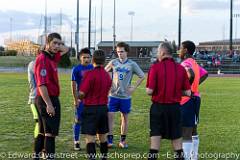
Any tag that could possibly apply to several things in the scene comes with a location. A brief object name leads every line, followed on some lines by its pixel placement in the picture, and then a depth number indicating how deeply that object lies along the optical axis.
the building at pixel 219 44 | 114.69
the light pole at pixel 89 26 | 66.31
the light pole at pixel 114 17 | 74.46
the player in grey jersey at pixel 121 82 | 8.98
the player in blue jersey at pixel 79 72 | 8.55
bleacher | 54.34
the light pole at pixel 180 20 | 63.22
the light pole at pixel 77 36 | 65.28
